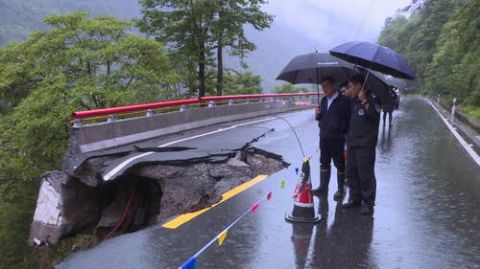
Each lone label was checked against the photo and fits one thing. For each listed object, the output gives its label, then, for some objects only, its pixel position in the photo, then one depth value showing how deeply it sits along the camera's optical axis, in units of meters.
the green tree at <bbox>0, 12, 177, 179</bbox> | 19.31
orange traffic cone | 6.27
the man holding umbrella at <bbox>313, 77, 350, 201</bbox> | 7.07
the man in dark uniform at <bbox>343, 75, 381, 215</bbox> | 6.25
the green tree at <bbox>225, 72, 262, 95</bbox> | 44.97
